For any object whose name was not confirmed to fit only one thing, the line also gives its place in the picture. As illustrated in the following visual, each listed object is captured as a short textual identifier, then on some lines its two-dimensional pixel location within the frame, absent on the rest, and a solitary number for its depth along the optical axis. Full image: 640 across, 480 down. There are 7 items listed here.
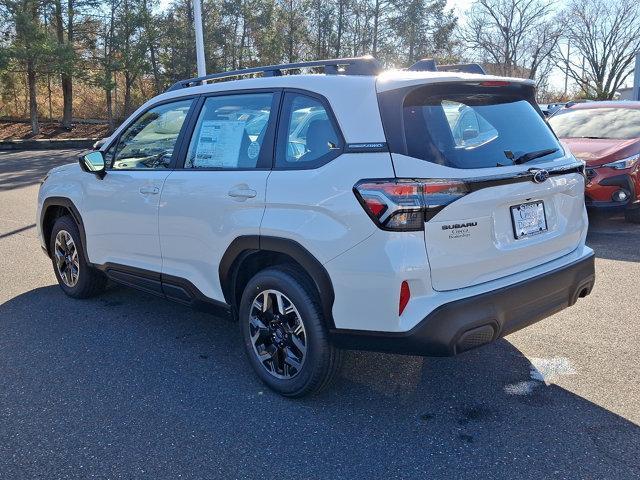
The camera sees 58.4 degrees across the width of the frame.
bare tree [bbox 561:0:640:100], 48.91
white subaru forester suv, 2.73
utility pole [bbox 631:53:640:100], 21.24
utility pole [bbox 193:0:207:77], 15.44
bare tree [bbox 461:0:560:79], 46.12
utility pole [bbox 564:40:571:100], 51.67
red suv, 7.07
